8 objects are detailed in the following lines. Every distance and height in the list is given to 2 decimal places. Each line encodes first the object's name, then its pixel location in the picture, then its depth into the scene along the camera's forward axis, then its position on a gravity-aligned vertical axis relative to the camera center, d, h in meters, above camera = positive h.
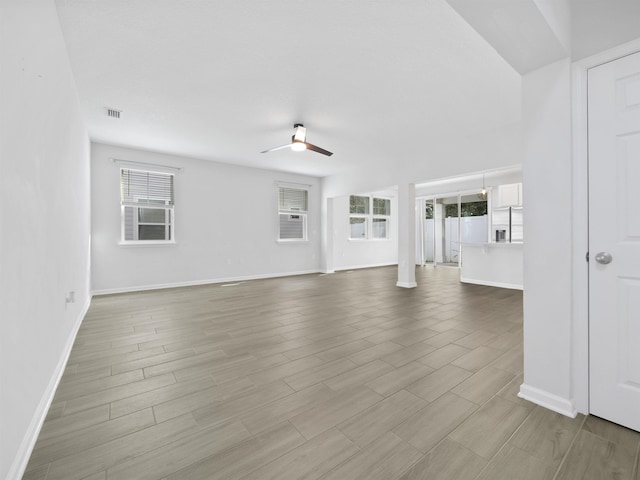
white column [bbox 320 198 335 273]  7.72 +0.14
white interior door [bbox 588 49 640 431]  1.49 -0.01
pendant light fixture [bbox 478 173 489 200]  7.12 +1.15
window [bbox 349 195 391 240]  8.90 +0.71
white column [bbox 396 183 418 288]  5.66 +0.09
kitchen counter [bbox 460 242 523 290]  5.46 -0.53
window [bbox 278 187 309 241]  7.27 +0.68
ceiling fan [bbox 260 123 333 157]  3.88 +1.36
